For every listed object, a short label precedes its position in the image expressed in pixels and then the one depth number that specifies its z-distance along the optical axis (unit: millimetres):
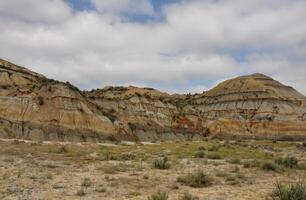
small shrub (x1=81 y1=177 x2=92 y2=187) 17844
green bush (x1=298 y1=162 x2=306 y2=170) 25909
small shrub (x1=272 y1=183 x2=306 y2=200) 14047
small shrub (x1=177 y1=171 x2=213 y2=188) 18559
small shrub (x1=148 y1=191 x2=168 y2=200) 13653
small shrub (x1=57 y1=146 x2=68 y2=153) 35838
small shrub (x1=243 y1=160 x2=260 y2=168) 25828
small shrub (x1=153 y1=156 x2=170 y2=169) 24219
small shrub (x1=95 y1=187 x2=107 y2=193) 16641
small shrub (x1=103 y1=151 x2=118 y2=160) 29859
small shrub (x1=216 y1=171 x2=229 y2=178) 21516
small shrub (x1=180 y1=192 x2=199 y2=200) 14686
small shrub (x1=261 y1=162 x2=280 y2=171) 24247
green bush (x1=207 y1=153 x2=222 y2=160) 32469
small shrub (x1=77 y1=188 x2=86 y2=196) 15912
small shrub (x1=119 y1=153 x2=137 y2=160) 30241
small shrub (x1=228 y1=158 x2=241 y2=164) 28609
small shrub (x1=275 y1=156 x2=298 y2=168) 26773
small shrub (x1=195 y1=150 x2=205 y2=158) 33247
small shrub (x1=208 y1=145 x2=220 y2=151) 42559
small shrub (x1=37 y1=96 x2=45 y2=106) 75025
